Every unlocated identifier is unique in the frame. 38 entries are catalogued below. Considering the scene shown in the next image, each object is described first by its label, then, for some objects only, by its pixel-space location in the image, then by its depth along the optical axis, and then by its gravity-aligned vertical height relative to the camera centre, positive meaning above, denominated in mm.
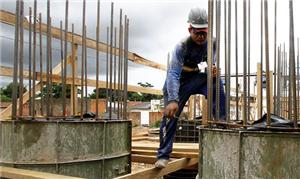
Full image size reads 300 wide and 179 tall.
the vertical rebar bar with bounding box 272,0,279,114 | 4445 +581
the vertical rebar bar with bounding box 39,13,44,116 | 4953 +739
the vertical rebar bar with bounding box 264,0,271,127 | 2893 +406
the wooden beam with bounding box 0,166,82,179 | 3557 -709
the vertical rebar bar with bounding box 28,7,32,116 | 4578 +605
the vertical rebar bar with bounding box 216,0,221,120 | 3494 +588
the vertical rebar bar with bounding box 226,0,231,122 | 3419 +433
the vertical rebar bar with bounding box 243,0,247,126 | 3107 +364
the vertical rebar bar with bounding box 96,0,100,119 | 4796 +724
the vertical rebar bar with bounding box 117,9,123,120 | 5511 +520
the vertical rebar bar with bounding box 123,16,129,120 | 5529 +727
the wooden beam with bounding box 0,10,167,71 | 6321 +1495
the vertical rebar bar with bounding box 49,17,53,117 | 4652 +268
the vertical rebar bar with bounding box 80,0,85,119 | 4593 +602
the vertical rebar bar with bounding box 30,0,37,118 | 4536 +504
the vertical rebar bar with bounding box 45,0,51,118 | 4453 +460
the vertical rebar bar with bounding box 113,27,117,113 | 5480 +598
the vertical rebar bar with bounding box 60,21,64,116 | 5148 +856
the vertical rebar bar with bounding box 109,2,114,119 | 5090 +752
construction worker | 4254 +373
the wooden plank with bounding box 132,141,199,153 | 5512 -678
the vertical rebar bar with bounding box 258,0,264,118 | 3047 +671
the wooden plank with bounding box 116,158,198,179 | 4168 -816
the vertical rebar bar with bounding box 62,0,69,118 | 4456 +467
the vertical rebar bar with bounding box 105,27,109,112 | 5250 +665
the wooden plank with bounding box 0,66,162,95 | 6581 +558
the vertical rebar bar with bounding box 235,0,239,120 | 3376 +385
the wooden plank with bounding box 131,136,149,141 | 8180 -759
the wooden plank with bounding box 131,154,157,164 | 5258 -794
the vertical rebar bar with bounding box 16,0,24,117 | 4383 +583
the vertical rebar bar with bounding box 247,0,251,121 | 3893 +750
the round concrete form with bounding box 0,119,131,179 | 4180 -482
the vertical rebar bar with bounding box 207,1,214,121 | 3525 +469
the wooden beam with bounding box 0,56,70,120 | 6386 +151
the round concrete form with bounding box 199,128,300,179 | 2760 -387
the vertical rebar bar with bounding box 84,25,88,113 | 4898 +432
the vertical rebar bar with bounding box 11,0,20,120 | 4312 +459
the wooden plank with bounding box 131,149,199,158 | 5250 -710
